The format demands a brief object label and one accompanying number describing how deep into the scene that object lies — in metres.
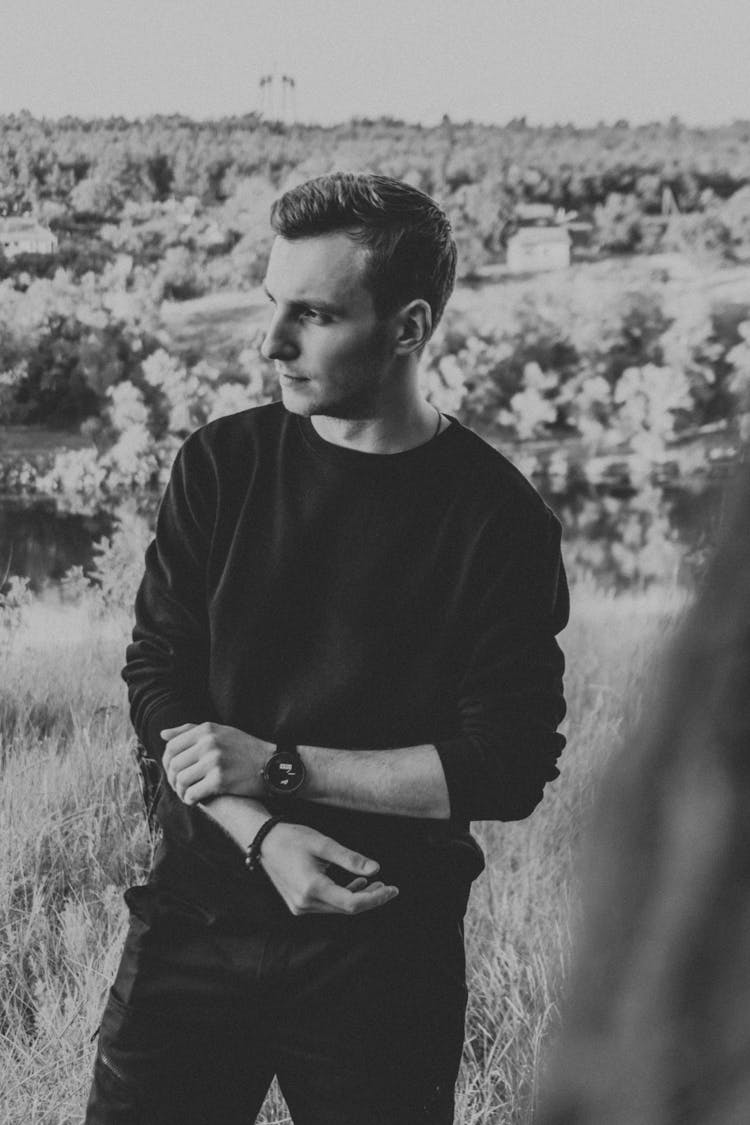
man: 1.24
